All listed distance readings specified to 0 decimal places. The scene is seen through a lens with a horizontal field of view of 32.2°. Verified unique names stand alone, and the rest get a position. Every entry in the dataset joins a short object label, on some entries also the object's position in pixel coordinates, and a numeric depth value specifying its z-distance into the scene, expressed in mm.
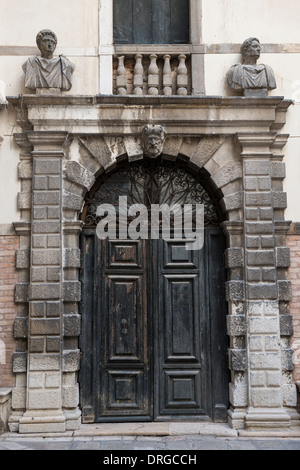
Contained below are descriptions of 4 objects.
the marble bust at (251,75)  7051
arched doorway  6898
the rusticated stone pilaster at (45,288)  6484
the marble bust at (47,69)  6984
